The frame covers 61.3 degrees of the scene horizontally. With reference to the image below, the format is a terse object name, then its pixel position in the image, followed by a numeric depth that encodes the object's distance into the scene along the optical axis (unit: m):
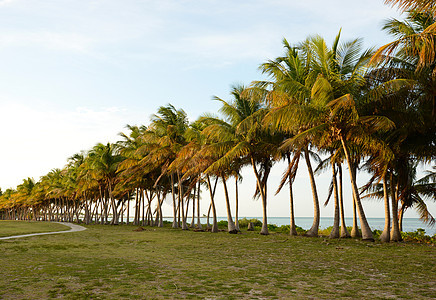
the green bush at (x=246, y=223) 41.02
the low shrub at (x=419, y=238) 17.48
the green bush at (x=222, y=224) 38.48
